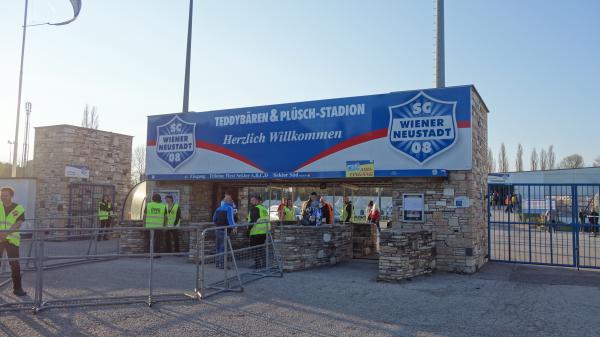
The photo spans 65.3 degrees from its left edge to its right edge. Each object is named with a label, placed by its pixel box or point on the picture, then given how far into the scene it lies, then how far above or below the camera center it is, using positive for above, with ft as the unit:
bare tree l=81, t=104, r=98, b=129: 163.22 +26.34
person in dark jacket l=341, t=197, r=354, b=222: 51.16 -1.17
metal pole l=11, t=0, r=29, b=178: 82.84 +16.50
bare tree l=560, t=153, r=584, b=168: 220.04 +21.41
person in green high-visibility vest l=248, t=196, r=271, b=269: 34.47 -2.27
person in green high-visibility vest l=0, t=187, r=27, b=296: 25.75 -2.29
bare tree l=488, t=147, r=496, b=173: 223.67 +18.63
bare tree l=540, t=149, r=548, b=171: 243.07 +22.37
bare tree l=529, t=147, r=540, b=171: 244.42 +22.37
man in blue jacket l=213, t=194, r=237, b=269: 36.27 -1.29
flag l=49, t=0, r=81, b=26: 69.87 +28.01
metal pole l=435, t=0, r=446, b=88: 43.52 +14.56
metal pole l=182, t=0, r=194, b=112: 55.01 +15.64
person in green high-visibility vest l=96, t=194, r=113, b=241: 59.69 -2.32
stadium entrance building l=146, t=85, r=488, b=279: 35.91 +3.54
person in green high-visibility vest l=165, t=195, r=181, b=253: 43.47 -2.39
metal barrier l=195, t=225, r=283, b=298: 28.58 -5.06
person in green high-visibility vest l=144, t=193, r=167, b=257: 42.57 -1.54
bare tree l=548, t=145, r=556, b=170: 243.15 +24.01
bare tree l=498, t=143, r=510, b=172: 229.39 +20.63
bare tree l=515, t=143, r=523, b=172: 236.02 +22.44
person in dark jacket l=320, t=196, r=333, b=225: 46.21 -1.20
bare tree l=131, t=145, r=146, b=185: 198.02 +15.04
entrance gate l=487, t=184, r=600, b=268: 37.75 -0.82
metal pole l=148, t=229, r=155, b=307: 24.40 -4.63
